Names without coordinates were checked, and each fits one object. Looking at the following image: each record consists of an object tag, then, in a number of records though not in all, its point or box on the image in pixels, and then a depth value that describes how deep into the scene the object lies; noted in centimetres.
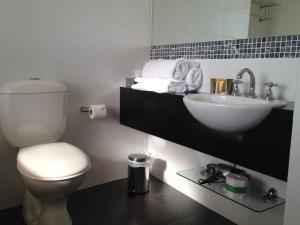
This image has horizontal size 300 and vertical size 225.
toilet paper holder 184
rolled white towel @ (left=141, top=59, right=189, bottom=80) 162
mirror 131
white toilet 123
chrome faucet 132
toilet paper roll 179
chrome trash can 187
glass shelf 123
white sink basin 101
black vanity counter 103
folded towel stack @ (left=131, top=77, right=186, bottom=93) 157
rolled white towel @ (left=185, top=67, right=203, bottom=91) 165
